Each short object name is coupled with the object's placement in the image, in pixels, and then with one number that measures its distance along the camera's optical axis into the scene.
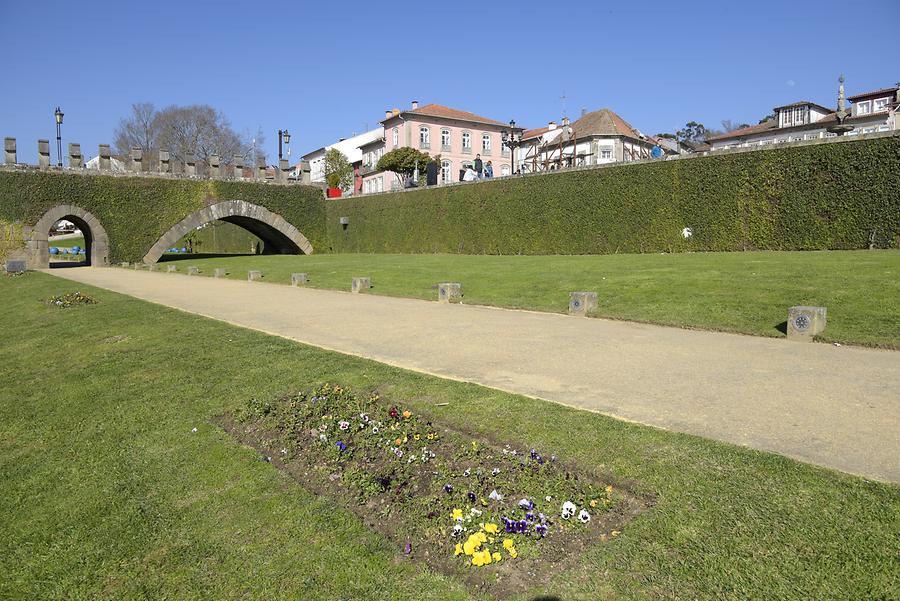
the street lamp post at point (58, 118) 43.04
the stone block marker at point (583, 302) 10.56
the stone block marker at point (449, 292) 12.96
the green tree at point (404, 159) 53.00
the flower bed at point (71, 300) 13.25
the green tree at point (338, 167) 64.75
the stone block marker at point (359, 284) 15.58
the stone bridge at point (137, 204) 31.78
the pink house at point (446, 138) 60.19
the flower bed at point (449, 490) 3.08
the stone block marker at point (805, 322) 7.96
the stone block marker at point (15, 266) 27.42
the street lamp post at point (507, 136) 60.32
